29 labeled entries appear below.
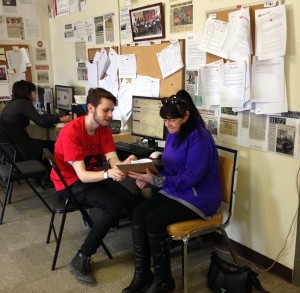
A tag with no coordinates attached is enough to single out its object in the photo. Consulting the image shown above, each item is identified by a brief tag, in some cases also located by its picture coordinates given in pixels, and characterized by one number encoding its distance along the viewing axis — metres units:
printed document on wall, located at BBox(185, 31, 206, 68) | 2.45
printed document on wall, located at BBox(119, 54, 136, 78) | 3.16
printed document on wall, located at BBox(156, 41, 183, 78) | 2.65
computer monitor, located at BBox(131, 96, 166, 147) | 2.75
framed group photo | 2.76
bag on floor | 1.92
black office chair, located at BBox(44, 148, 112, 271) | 2.12
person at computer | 3.51
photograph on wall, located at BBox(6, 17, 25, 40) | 4.16
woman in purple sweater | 1.96
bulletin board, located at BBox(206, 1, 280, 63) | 2.06
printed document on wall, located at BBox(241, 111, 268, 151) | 2.14
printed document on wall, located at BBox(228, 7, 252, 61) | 2.07
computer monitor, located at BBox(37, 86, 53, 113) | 4.39
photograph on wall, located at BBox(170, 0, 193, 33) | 2.51
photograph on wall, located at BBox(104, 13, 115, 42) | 3.35
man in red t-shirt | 2.14
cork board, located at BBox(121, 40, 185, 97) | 2.70
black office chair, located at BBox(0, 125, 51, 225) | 2.99
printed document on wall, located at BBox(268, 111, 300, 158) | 1.96
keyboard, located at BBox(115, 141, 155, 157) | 2.62
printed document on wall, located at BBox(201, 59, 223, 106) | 2.34
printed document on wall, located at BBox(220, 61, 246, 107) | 2.14
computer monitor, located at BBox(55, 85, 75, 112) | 4.10
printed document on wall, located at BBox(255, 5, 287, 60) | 1.91
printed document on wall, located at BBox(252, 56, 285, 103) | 1.97
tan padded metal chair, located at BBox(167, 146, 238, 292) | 1.94
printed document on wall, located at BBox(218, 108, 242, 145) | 2.29
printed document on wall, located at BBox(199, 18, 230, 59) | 2.21
